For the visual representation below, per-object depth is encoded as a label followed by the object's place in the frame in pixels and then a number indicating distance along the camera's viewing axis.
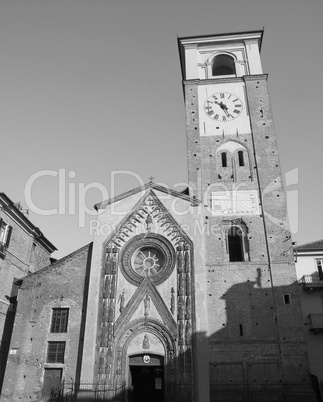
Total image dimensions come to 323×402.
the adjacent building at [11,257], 23.41
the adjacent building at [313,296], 22.67
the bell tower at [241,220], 19.09
